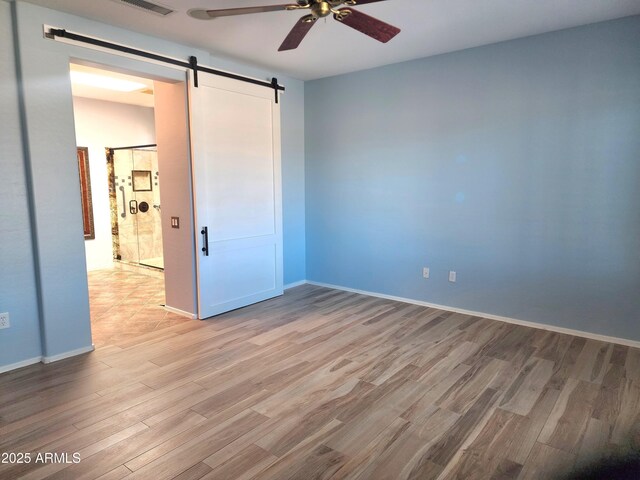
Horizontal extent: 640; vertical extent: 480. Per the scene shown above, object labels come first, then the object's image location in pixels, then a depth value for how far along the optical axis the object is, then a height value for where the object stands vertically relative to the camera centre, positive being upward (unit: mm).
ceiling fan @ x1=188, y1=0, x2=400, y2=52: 2172 +1002
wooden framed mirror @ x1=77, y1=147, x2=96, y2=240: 6410 +18
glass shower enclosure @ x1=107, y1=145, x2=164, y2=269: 6773 -184
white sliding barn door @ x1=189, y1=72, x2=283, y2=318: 4020 +4
